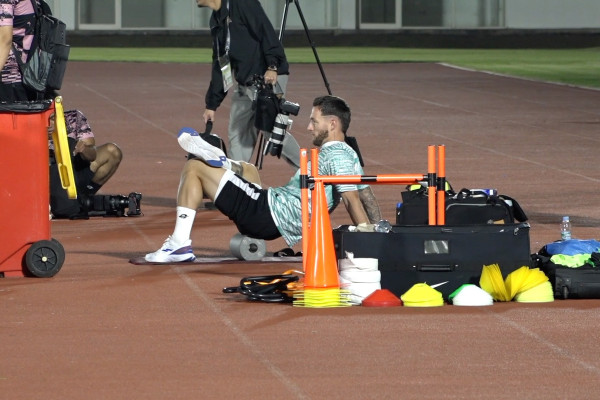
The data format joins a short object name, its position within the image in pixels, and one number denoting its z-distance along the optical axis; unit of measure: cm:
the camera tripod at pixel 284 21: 3075
